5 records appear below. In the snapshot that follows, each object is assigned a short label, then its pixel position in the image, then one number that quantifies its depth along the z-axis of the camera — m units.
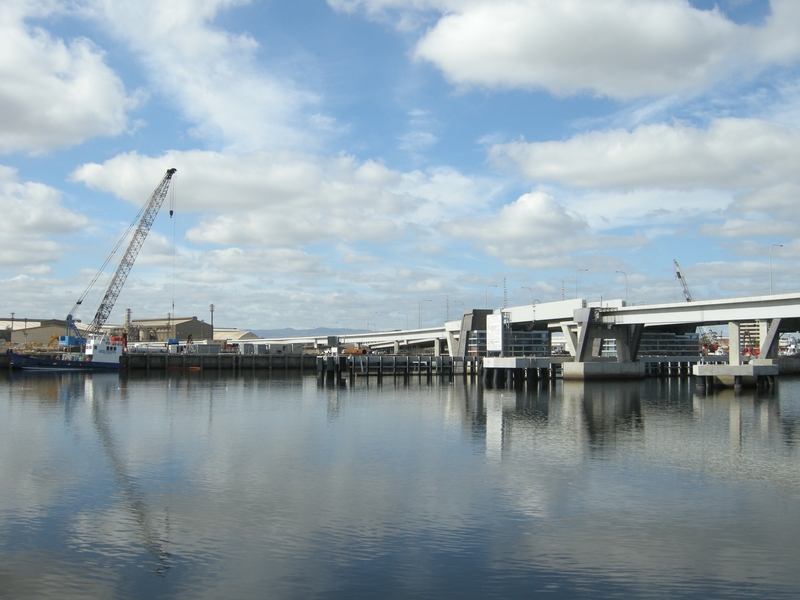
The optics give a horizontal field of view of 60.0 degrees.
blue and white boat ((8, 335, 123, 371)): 121.56
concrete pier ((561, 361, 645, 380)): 98.81
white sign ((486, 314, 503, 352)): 107.62
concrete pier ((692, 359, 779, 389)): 80.50
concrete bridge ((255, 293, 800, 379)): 83.88
